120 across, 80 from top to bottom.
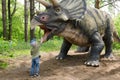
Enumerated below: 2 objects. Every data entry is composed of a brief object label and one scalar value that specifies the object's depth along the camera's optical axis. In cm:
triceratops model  433
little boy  401
